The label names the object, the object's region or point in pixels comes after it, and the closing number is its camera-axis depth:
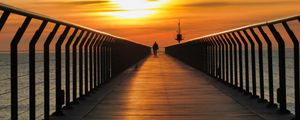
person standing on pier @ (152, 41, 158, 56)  55.78
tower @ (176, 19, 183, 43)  120.81
